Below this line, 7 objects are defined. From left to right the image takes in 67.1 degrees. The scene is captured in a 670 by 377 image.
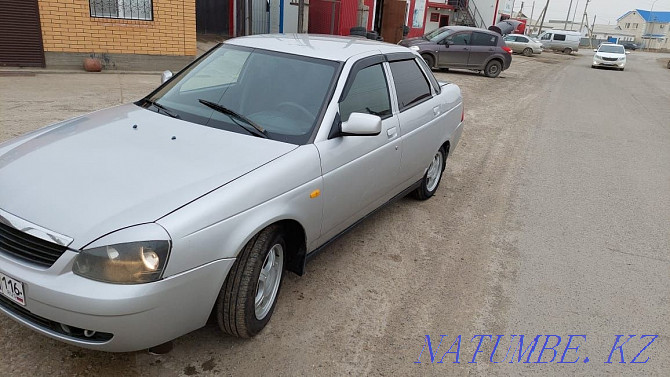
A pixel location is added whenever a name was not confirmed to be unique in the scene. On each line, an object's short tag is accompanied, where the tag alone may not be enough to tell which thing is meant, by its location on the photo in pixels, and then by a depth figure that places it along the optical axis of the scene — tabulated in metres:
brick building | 10.06
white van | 43.94
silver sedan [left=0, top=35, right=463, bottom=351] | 2.29
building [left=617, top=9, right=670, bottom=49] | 92.94
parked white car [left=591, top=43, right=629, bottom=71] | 28.34
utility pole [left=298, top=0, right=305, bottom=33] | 15.41
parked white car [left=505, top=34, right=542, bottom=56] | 35.88
